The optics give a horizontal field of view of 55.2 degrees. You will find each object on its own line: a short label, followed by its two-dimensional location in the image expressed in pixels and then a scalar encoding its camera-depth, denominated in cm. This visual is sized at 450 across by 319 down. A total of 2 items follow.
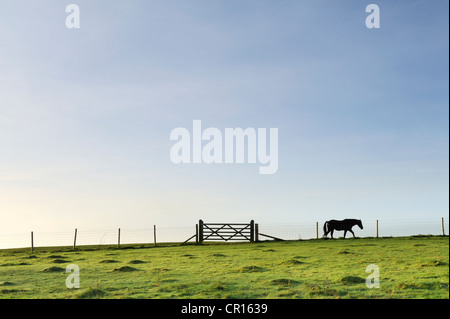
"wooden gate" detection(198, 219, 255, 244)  4203
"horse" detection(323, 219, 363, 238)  4547
